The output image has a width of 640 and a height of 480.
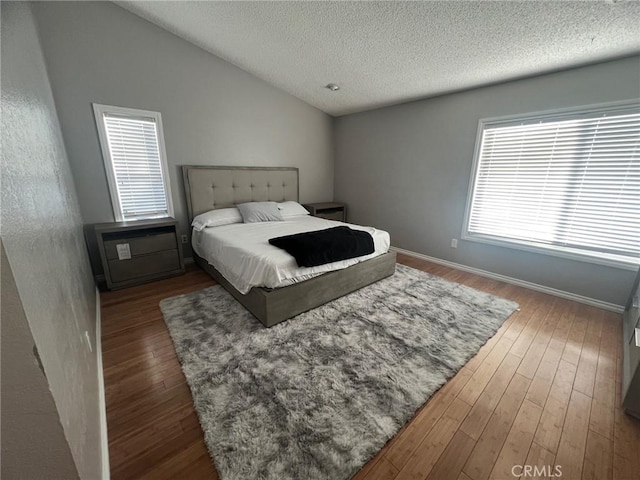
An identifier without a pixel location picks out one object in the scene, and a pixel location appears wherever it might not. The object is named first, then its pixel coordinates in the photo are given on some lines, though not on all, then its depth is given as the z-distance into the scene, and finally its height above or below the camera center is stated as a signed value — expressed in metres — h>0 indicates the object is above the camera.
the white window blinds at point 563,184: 2.26 -0.01
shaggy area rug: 1.18 -1.22
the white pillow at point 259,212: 3.36 -0.42
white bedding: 2.04 -0.67
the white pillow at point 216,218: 3.08 -0.48
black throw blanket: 2.14 -0.58
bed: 2.09 -0.75
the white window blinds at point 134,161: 2.71 +0.21
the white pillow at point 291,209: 3.77 -0.43
